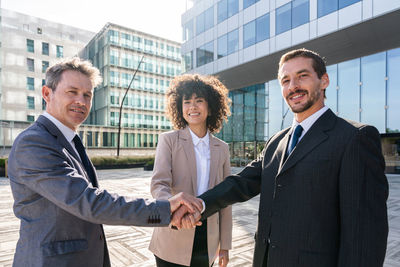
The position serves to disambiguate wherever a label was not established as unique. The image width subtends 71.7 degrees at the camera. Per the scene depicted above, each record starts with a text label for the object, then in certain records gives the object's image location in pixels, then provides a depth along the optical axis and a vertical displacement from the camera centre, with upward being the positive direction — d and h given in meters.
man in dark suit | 1.60 -0.39
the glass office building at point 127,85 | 49.84 +7.99
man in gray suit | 1.71 -0.52
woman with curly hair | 2.43 -0.40
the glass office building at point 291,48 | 15.84 +5.15
